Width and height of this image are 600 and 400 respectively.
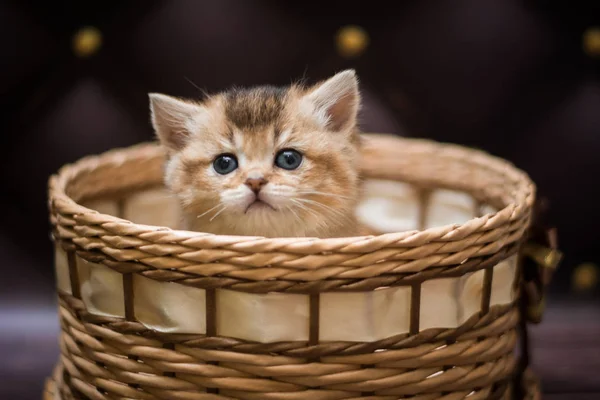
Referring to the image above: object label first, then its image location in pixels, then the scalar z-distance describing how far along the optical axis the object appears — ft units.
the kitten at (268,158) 1.60
